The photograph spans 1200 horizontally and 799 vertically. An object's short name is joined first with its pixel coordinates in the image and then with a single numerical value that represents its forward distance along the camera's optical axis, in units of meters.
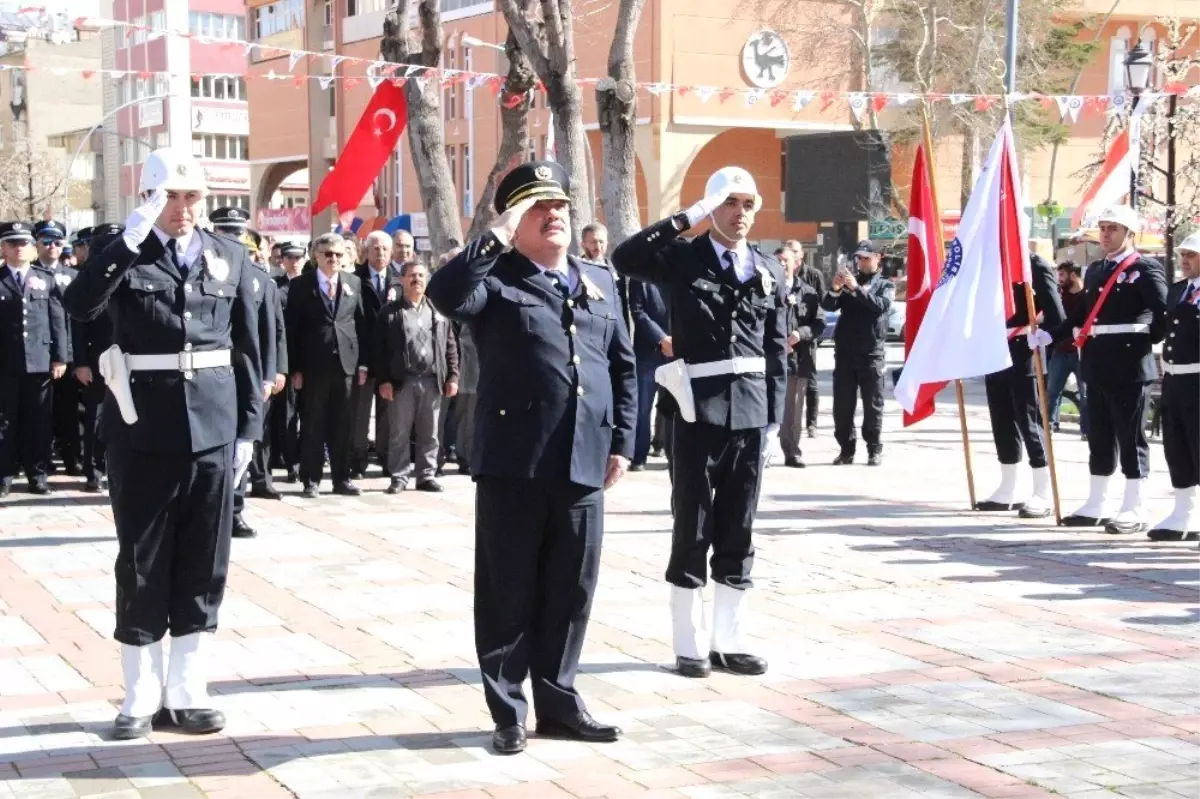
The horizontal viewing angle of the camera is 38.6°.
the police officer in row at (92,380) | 13.46
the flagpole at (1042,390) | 12.23
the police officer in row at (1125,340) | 11.81
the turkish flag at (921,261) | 12.91
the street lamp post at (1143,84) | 19.83
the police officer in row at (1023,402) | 12.78
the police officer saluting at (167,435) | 6.62
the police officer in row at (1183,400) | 11.30
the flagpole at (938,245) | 13.07
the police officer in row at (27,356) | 14.15
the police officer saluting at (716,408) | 7.60
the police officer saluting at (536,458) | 6.36
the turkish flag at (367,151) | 18.22
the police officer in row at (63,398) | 15.23
